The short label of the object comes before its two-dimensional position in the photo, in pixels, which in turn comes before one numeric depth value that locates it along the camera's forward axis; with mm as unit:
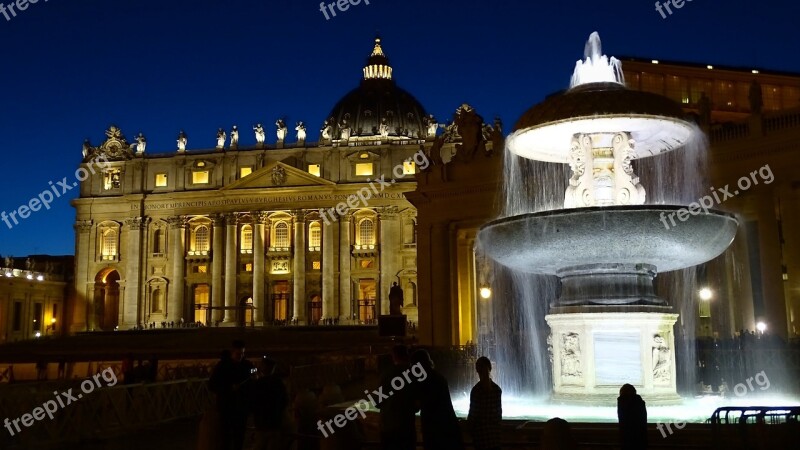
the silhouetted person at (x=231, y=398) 9250
